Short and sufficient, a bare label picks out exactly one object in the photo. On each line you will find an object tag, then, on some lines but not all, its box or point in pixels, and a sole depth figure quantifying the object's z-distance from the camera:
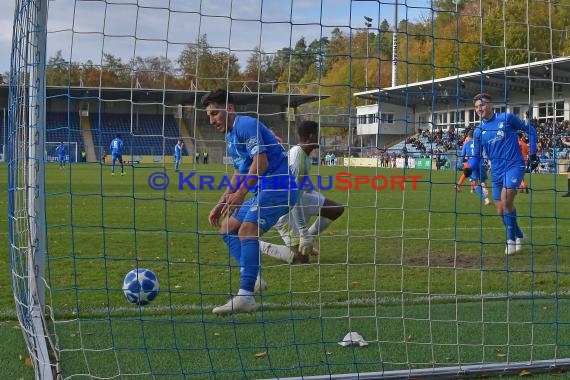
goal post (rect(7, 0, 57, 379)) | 4.68
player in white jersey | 7.98
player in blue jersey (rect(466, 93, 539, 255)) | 9.07
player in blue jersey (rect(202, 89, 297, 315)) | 5.87
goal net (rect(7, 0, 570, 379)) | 4.50
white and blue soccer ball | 5.58
